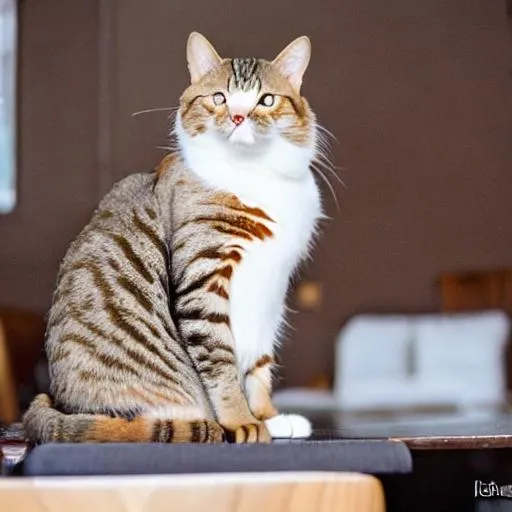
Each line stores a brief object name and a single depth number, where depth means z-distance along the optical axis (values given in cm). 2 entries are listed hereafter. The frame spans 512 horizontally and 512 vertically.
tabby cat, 140
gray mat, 124
